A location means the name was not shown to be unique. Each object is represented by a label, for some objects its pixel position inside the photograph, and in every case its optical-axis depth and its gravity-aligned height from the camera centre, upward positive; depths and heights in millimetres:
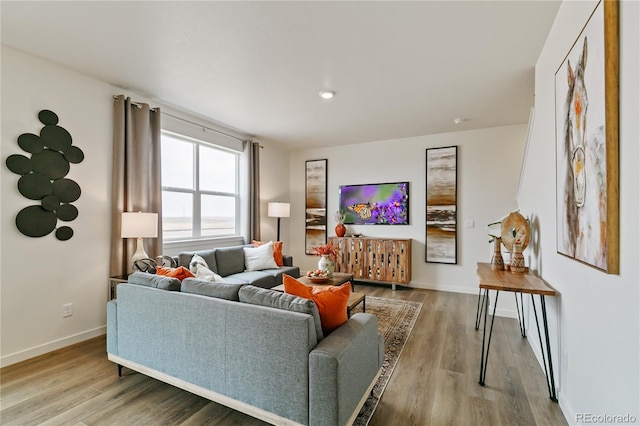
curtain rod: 3361 +1240
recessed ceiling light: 3307 +1344
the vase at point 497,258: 2853 -430
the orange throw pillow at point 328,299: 1725 -506
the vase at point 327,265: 3453 -607
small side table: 3006 -731
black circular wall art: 2559 +298
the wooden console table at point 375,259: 4859 -767
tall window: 3990 +337
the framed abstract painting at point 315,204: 5953 +183
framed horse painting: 1210 +340
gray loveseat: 3635 -758
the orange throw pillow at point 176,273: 2291 -472
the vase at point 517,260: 2666 -410
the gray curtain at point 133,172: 3188 +448
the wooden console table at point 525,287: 2012 -512
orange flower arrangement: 3508 -439
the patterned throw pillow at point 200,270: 2561 -553
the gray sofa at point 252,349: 1471 -772
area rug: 1936 -1246
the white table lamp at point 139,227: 3020 -156
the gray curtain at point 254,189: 5043 +393
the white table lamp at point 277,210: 5395 +48
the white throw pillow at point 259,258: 4262 -658
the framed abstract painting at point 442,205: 4840 +146
